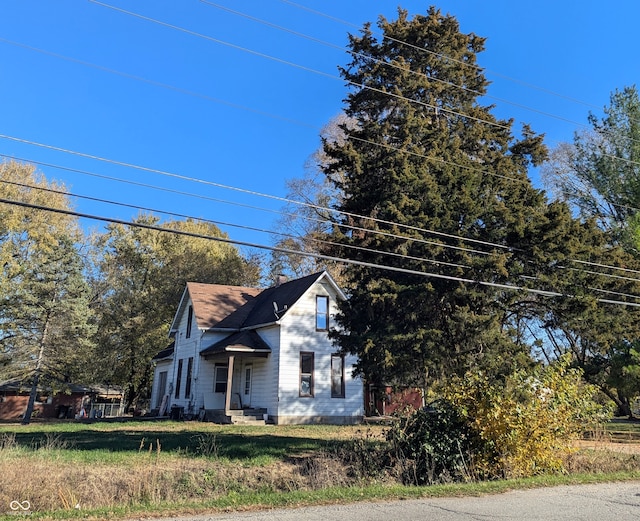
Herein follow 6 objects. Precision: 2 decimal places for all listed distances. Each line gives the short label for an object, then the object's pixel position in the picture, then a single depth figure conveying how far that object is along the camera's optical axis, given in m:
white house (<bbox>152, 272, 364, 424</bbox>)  23.22
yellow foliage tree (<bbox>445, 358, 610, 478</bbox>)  9.31
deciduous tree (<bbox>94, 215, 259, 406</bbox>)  36.56
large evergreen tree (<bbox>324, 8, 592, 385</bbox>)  12.52
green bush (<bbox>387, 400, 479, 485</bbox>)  9.73
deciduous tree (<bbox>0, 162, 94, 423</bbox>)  27.67
